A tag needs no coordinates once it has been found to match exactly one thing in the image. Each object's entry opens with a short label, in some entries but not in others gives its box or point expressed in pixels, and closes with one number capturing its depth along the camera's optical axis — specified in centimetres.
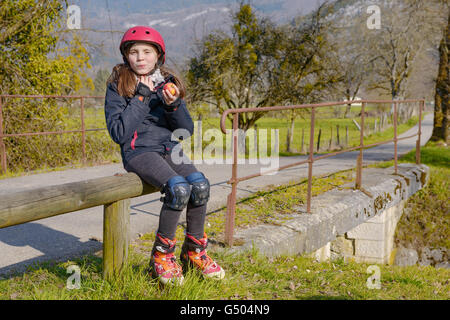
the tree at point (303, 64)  1517
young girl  261
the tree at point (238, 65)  1484
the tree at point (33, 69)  856
